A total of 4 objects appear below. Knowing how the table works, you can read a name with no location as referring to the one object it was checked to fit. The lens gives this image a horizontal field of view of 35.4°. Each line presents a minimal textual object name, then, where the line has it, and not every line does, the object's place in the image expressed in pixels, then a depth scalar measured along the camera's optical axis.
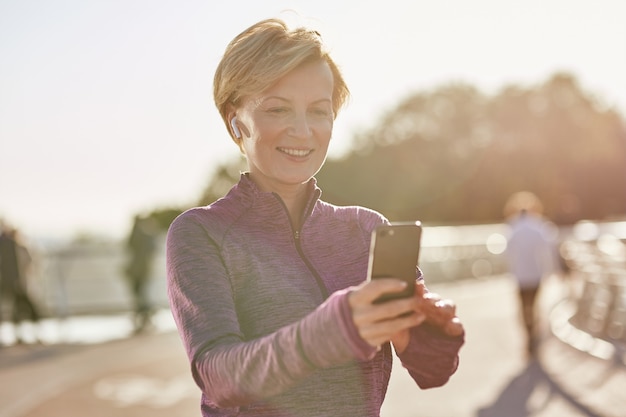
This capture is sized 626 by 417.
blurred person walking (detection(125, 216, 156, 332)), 16.03
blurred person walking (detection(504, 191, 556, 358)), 11.52
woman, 1.82
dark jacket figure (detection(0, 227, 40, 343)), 14.52
